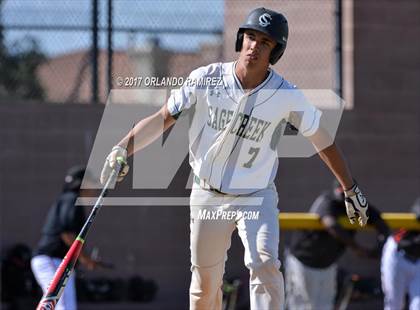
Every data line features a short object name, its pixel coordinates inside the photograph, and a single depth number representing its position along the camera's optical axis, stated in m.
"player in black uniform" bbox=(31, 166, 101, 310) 9.81
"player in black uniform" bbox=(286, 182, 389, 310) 11.52
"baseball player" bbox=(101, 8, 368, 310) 7.10
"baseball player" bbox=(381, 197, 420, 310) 10.95
